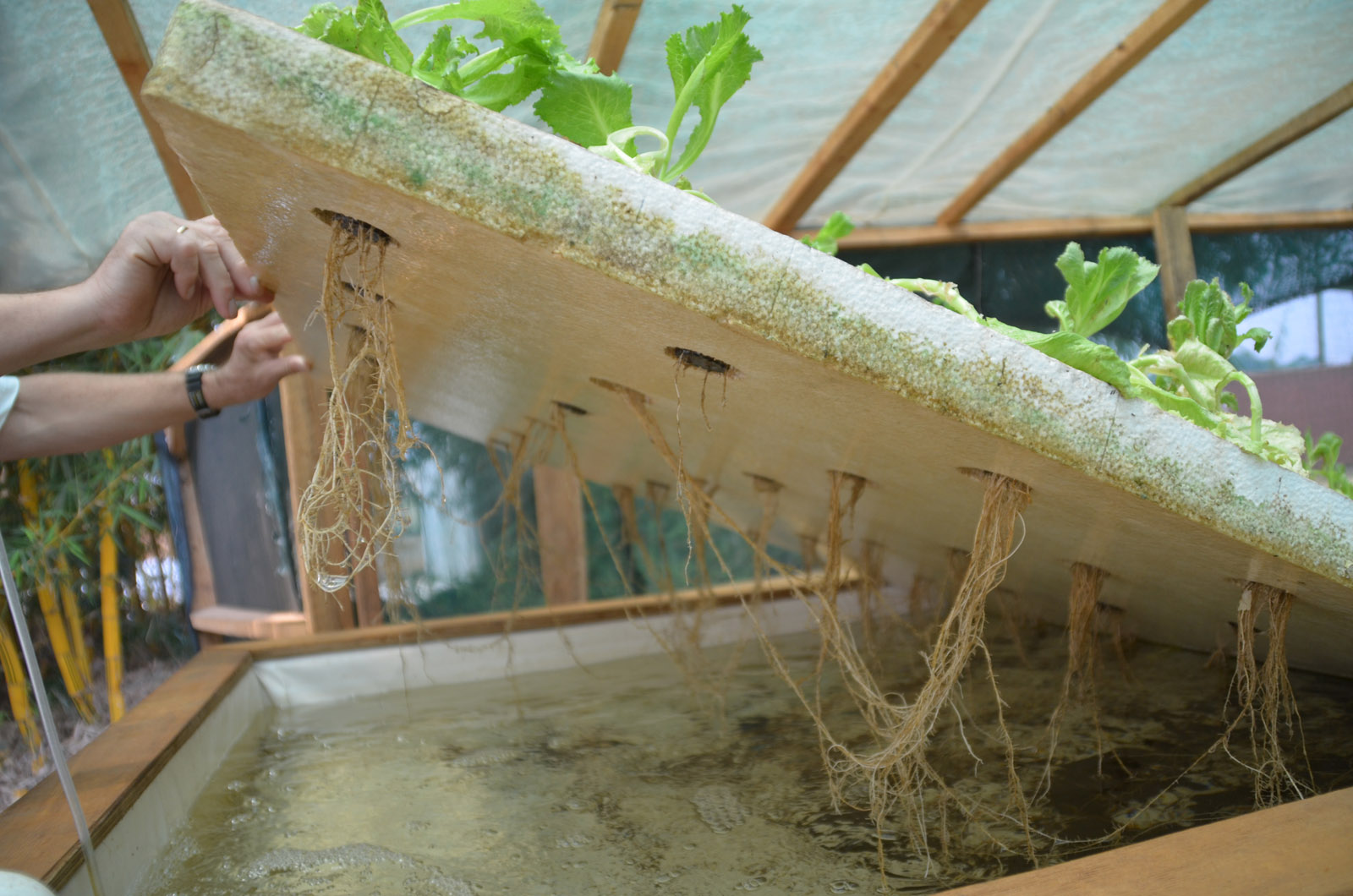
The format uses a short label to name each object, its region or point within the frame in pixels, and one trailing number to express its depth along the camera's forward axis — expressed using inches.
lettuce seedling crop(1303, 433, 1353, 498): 65.6
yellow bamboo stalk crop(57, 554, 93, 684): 152.6
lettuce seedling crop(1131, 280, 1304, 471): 50.6
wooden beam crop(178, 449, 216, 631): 166.4
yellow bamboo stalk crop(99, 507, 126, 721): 150.4
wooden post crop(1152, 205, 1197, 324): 174.2
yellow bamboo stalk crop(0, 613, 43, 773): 140.9
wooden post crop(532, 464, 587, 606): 156.1
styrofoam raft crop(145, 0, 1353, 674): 30.6
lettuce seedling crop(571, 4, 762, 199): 39.7
